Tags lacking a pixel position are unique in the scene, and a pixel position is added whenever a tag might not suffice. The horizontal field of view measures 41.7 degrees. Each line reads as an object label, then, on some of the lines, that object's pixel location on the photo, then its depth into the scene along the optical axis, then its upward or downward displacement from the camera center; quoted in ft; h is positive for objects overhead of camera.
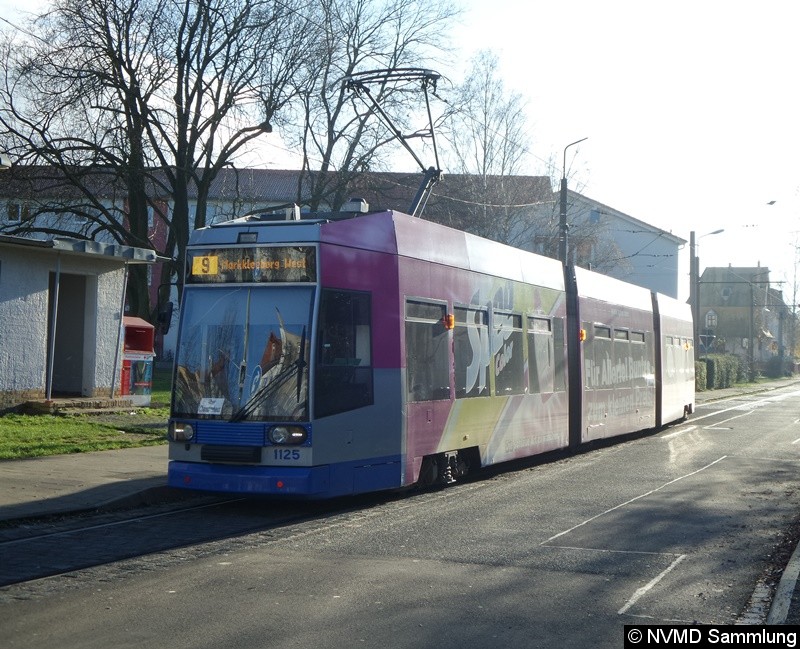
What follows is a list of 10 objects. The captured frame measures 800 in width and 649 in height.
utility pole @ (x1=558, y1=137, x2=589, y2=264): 92.63 +15.66
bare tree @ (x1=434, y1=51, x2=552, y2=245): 144.97 +30.80
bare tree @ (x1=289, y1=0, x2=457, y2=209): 112.88 +33.17
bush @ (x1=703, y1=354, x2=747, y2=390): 189.98 +7.41
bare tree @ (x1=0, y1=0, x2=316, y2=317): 92.58 +28.40
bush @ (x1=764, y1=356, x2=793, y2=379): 283.38 +11.32
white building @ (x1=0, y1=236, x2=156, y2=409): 68.54 +6.14
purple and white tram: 36.58 +1.76
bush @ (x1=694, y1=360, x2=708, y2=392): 180.75 +5.64
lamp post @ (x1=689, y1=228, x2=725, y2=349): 148.15 +18.72
